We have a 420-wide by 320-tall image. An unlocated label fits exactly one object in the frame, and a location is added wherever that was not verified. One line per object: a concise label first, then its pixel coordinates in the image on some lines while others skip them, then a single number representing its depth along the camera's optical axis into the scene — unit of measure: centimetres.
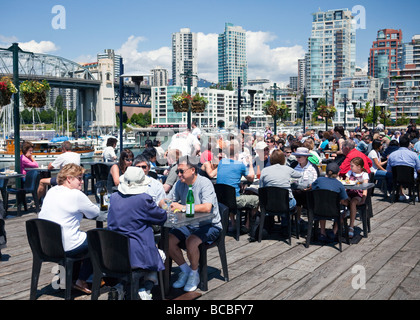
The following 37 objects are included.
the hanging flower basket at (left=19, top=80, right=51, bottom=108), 1093
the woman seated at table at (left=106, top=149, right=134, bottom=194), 705
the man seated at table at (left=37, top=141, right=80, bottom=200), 851
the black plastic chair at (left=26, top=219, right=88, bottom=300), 422
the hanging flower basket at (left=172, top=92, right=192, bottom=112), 1548
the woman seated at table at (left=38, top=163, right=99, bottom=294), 431
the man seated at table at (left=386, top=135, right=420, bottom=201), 981
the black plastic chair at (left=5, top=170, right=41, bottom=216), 850
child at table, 684
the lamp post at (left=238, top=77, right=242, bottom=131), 1764
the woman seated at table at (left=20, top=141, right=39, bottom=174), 938
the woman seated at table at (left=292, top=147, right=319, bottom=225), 710
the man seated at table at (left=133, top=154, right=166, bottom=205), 514
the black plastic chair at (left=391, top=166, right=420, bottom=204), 962
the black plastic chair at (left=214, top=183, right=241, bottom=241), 657
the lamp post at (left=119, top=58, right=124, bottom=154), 1350
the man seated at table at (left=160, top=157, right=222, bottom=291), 465
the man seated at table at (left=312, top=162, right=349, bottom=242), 627
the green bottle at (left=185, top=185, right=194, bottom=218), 450
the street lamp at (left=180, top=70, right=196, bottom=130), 1483
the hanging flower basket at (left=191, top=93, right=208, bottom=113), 1556
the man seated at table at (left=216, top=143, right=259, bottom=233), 675
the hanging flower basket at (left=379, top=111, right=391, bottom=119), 4169
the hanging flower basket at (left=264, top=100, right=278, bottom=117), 2028
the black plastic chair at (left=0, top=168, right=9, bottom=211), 848
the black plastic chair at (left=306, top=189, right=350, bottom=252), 615
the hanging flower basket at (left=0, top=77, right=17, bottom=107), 962
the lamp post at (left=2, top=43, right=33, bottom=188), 1020
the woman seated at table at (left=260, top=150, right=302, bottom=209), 657
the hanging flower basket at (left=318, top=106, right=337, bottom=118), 2653
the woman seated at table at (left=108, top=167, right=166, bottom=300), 387
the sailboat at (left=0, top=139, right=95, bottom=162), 4122
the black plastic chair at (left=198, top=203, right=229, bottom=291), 468
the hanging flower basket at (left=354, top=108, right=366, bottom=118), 3162
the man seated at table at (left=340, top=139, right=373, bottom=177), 838
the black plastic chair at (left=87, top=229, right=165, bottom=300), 372
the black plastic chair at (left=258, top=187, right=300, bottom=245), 642
